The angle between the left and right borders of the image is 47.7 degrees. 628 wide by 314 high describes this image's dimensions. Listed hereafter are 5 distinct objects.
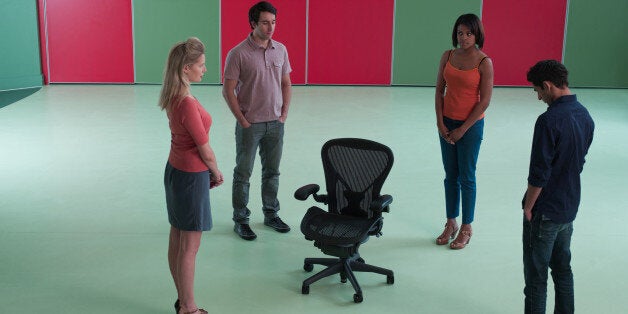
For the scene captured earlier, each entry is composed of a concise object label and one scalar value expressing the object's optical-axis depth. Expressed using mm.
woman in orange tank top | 4457
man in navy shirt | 3033
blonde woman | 3287
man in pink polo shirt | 4641
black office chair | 3895
